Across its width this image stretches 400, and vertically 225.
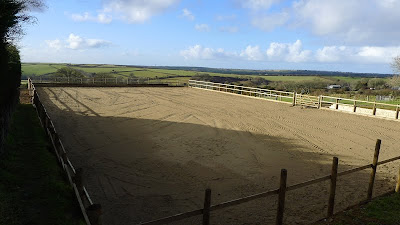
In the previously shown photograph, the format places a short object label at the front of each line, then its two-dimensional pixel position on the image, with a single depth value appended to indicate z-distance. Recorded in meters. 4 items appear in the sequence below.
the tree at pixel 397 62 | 46.77
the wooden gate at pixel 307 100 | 24.17
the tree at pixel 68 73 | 54.17
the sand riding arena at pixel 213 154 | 7.17
